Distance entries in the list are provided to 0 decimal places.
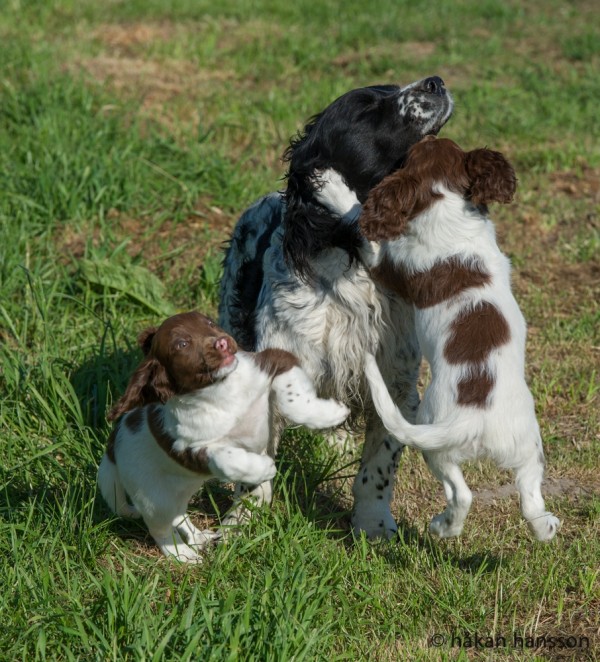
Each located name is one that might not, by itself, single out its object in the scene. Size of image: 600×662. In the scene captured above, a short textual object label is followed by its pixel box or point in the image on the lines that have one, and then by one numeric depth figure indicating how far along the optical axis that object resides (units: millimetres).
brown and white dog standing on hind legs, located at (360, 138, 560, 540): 6359
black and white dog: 7637
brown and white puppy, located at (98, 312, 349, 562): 6559
